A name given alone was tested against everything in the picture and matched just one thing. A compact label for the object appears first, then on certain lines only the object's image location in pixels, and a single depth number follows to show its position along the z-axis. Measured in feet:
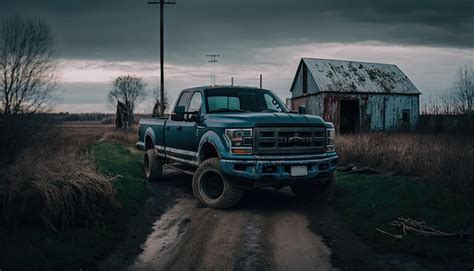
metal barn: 82.94
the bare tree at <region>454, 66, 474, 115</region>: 71.82
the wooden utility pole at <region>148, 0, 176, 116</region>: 85.56
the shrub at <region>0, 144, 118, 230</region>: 18.22
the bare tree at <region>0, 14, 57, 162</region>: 29.94
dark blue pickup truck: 22.90
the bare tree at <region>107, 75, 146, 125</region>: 170.40
